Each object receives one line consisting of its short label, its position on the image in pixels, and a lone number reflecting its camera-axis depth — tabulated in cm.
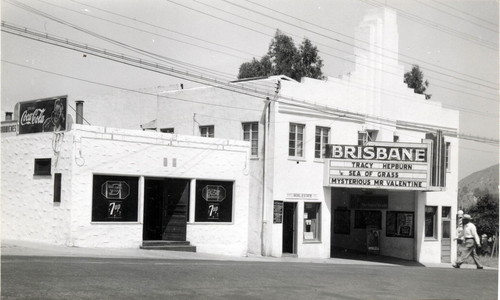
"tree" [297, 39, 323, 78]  4653
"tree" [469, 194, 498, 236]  4565
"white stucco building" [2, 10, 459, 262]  2339
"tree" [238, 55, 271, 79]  4712
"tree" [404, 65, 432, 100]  5322
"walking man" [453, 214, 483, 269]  2239
